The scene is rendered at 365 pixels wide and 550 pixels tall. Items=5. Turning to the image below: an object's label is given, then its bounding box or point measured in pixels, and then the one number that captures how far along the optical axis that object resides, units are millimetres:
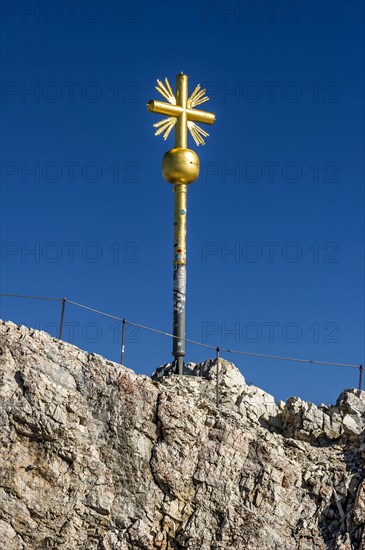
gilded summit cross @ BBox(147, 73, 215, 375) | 26109
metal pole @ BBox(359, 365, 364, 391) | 23625
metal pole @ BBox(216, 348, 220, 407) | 22641
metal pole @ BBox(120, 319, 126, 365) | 22023
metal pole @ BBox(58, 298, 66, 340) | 21391
